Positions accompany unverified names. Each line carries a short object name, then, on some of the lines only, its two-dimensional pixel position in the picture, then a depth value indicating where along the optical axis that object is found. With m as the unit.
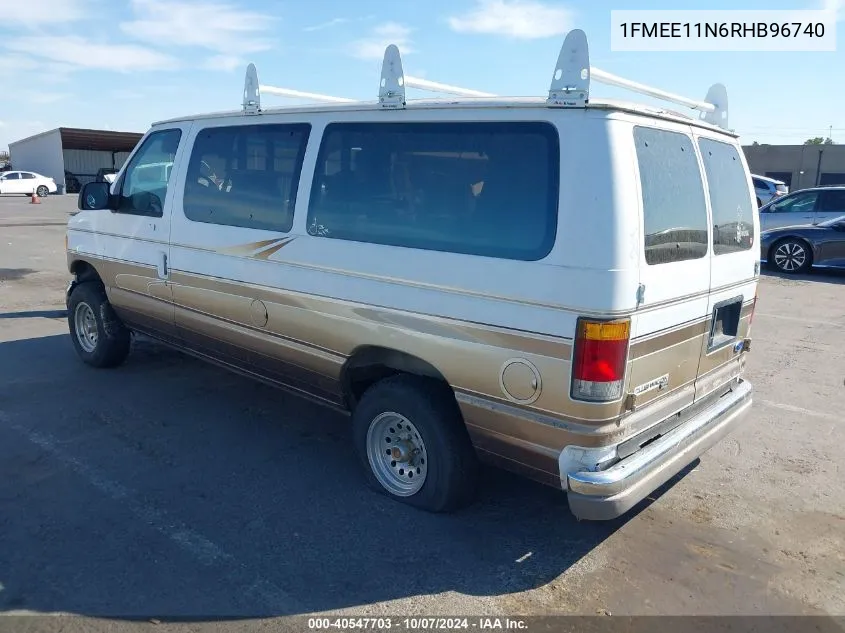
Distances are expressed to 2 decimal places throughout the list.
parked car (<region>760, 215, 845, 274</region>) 13.48
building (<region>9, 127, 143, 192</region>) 42.69
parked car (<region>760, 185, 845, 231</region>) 14.54
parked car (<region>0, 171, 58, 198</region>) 37.47
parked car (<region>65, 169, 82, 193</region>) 44.81
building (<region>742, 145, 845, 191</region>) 41.03
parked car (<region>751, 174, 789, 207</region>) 23.67
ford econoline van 3.07
